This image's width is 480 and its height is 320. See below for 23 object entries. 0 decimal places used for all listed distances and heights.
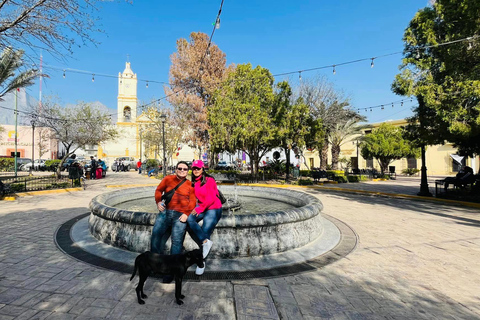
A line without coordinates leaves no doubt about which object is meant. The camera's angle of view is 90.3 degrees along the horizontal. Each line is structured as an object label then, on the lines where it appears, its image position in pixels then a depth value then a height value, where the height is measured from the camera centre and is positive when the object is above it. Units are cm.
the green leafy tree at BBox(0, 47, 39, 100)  1107 +448
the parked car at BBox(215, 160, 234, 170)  2793 -34
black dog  282 -121
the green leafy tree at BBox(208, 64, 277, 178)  1642 +374
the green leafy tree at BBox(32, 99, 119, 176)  1744 +327
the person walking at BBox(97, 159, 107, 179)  2141 -12
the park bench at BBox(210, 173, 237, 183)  2033 -95
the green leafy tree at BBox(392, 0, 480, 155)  845 +375
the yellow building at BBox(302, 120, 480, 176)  2806 +23
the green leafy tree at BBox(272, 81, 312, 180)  1700 +326
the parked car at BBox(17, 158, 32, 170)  2936 +53
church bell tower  5050 +1463
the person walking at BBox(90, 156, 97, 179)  2036 -28
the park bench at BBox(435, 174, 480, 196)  1093 -78
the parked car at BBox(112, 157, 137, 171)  3374 +37
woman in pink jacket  365 -66
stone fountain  409 -122
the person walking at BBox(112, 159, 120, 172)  3303 +9
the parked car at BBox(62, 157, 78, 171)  2741 +35
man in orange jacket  341 -69
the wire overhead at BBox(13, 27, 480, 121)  770 +476
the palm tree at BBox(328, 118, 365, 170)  2491 +354
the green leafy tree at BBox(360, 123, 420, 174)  2415 +184
